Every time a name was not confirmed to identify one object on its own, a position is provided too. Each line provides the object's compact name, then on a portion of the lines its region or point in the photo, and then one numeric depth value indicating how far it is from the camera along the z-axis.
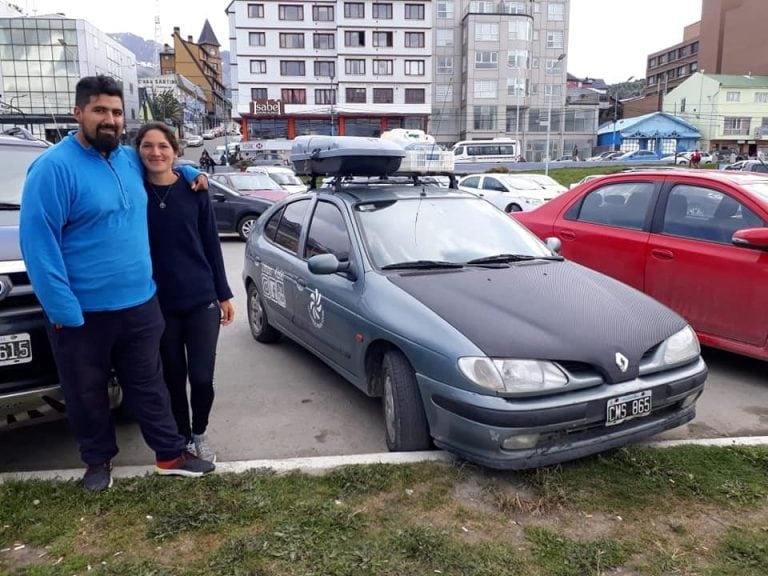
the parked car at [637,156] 48.01
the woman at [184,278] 3.19
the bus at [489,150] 47.59
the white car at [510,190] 17.25
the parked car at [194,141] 64.61
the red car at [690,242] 4.65
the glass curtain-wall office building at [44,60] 57.25
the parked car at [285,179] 17.02
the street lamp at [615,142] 63.34
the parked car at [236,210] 13.55
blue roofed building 62.66
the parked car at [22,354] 3.09
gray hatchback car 3.06
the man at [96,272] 2.67
